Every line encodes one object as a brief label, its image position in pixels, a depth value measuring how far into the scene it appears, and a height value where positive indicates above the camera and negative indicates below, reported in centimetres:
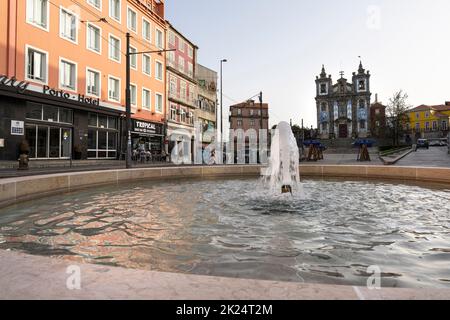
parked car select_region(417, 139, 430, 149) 5962 +316
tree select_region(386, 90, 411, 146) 5969 +874
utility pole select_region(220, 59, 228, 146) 3559 +734
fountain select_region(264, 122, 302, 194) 1052 +5
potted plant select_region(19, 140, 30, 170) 1498 +14
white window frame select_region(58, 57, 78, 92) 2230 +562
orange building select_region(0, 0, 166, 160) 1884 +582
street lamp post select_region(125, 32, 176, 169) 1792 +296
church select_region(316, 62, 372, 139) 8900 +1471
